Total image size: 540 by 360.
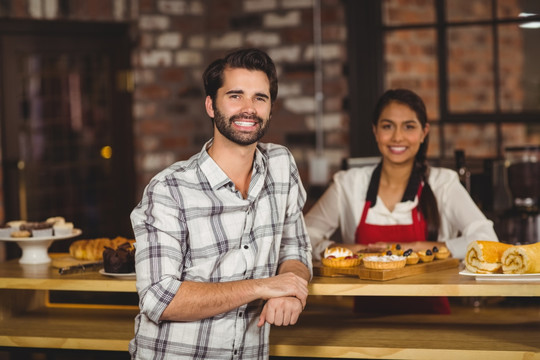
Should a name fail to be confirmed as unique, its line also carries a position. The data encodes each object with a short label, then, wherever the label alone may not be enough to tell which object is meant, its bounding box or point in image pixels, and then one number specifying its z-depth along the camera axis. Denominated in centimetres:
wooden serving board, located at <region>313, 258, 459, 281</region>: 232
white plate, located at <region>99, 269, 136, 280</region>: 250
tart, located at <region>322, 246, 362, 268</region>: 244
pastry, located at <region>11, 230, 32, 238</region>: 278
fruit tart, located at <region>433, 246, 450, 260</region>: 256
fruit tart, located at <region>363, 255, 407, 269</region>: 234
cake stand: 283
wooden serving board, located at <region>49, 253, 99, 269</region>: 270
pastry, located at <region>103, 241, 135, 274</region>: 251
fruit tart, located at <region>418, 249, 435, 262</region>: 250
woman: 305
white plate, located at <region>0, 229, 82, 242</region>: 276
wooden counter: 226
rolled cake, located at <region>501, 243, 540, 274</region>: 225
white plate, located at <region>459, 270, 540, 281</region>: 225
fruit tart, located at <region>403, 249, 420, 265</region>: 245
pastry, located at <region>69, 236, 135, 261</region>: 279
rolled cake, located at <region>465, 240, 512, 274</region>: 231
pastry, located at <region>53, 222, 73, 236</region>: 284
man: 214
